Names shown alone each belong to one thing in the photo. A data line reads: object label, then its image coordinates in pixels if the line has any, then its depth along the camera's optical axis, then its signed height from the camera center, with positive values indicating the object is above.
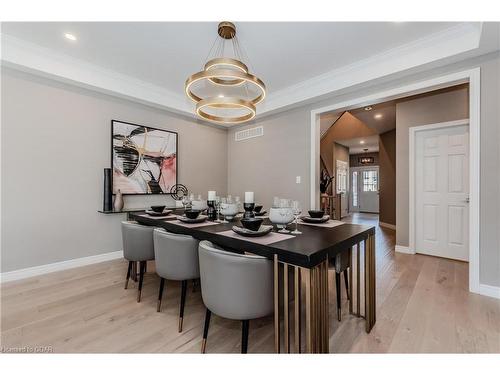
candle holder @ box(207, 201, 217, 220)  2.42 -0.25
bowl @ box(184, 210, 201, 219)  2.12 -0.25
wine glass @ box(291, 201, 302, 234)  1.78 -0.17
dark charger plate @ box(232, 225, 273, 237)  1.54 -0.30
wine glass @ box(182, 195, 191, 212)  2.87 -0.19
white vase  3.38 -0.24
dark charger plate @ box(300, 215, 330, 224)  2.08 -0.29
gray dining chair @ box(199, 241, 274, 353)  1.28 -0.55
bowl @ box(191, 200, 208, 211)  2.63 -0.20
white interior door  3.45 -0.06
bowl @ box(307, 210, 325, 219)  2.12 -0.24
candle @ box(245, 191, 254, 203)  2.19 -0.09
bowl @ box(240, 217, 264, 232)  1.59 -0.25
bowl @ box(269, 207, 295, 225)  1.68 -0.21
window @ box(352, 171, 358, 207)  10.24 +0.00
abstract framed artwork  3.53 +0.46
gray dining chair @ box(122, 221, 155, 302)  2.22 -0.55
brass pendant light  2.01 +1.01
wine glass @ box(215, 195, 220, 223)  2.46 -0.19
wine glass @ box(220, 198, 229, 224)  2.21 -0.17
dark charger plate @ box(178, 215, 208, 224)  2.11 -0.30
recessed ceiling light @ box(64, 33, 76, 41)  2.48 +1.62
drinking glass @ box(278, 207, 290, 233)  1.68 -0.18
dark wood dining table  1.20 -0.42
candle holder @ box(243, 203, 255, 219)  2.11 -0.20
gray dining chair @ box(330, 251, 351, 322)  1.84 -0.63
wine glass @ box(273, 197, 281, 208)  2.01 -0.13
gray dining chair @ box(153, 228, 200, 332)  1.78 -0.54
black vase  3.29 -0.08
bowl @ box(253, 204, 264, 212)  2.57 -0.24
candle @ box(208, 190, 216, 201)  2.51 -0.10
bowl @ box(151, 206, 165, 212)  2.64 -0.24
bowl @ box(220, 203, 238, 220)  2.24 -0.21
